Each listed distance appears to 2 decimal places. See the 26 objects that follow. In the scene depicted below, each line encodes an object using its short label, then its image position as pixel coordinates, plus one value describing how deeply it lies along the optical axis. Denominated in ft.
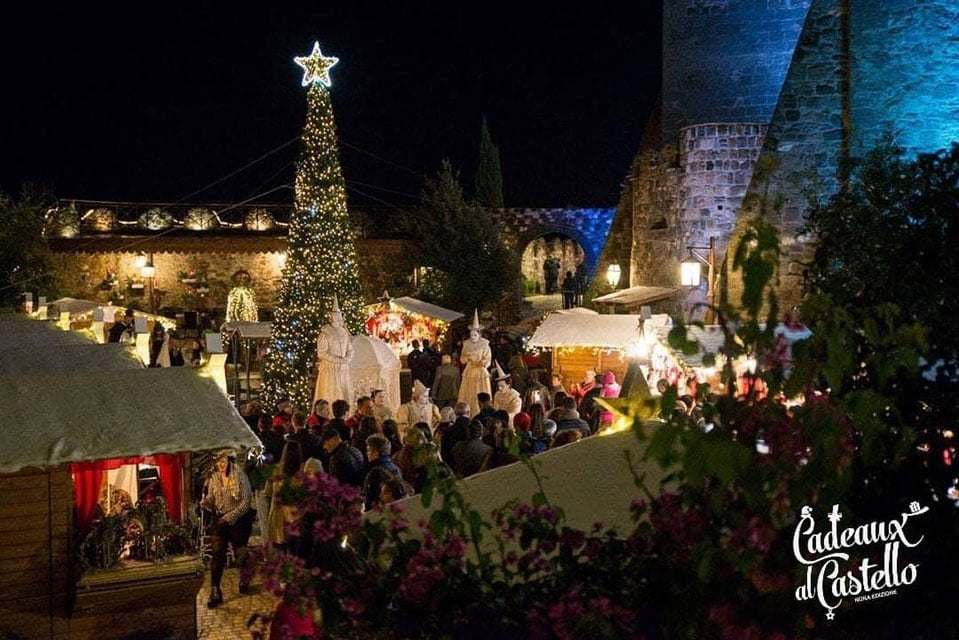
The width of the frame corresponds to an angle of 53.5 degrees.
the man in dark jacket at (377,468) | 23.27
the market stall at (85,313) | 59.72
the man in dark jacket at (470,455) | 26.22
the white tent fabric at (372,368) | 41.39
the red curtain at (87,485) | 20.65
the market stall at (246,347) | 53.92
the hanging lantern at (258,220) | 90.02
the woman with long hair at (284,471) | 22.84
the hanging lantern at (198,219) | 88.48
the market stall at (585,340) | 43.67
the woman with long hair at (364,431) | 30.12
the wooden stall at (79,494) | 19.06
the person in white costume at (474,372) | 41.81
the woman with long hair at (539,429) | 26.67
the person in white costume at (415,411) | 33.60
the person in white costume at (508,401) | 35.04
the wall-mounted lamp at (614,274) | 70.85
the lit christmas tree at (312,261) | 51.37
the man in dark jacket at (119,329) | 53.88
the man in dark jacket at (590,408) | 35.94
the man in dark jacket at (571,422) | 29.81
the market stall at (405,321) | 62.39
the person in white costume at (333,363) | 39.14
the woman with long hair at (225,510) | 24.49
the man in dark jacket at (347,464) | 25.96
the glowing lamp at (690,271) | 45.73
